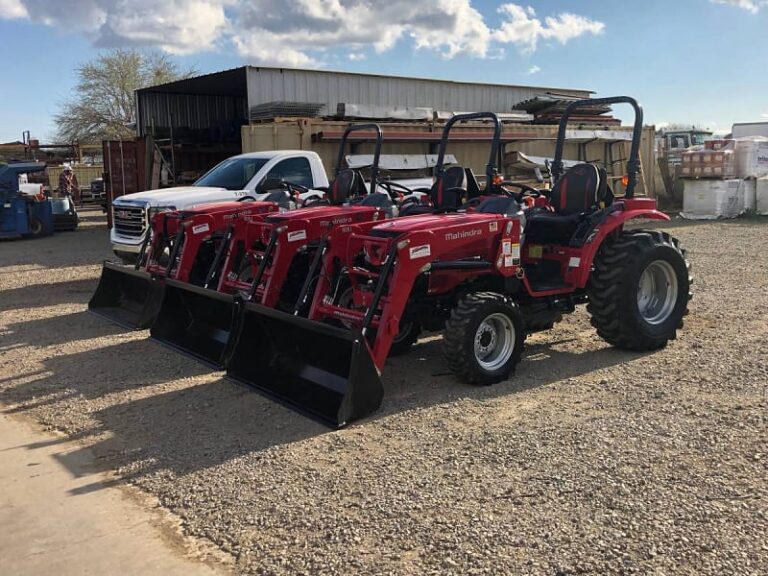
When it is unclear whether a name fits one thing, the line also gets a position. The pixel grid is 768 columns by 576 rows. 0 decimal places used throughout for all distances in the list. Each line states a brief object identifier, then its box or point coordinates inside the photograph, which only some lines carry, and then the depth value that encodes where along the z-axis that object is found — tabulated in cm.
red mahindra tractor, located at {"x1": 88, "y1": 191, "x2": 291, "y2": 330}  787
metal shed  1673
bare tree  4234
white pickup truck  1075
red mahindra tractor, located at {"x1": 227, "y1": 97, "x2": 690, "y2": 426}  524
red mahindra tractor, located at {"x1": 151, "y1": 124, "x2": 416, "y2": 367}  650
